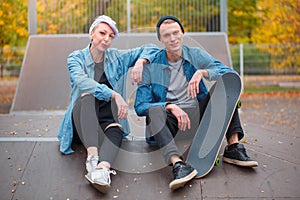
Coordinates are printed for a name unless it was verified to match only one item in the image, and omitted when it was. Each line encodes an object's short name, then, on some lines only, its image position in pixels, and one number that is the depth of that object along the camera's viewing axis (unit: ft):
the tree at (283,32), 44.27
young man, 11.69
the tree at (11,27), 38.65
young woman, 11.64
